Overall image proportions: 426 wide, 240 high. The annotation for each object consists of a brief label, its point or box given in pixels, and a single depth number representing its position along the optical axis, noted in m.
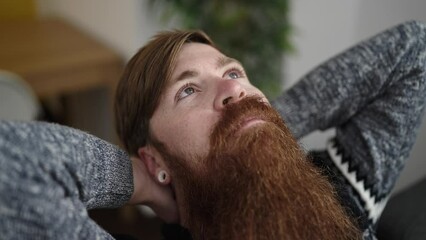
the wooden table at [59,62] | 1.99
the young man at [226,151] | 0.68
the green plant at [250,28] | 2.03
